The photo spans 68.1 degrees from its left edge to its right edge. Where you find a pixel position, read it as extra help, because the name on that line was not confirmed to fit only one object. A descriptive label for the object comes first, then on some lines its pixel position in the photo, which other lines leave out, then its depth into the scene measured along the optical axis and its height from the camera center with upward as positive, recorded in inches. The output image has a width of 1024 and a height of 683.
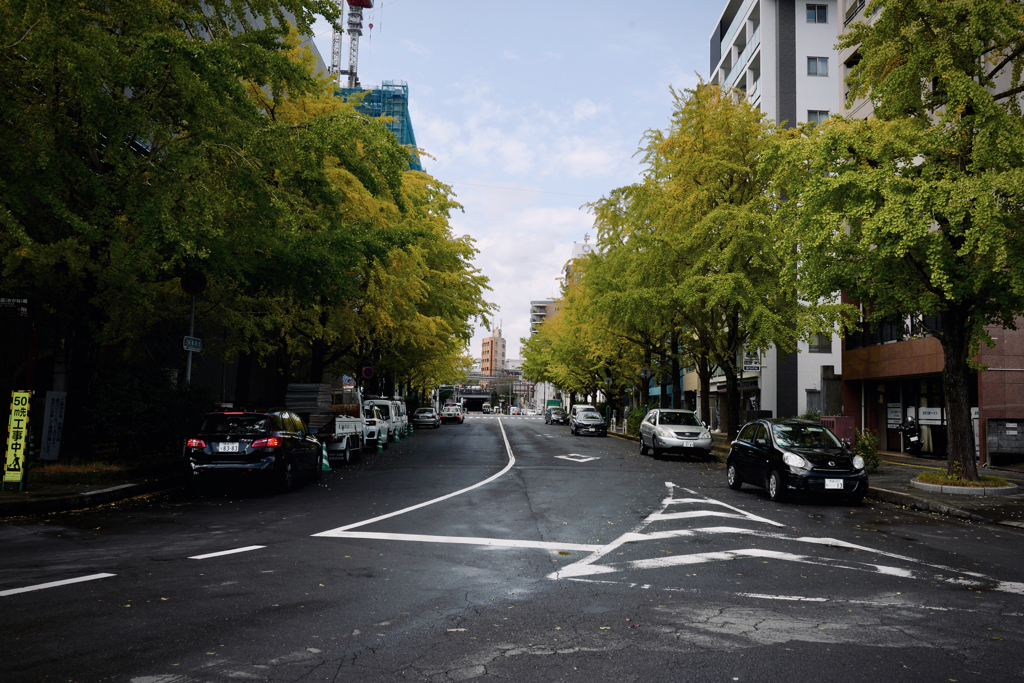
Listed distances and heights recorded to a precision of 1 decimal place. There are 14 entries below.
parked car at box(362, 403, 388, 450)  1041.5 -29.8
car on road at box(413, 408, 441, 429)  2185.0 -34.5
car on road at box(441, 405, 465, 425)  2901.1 -30.1
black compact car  519.2 -31.1
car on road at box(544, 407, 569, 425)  2915.8 -24.4
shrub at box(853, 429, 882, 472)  758.5 -30.4
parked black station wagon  527.8 -34.2
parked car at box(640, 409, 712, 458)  972.6 -24.7
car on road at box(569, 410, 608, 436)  1737.2 -28.0
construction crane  5001.5 +2492.9
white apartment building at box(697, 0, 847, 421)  1707.7 +760.6
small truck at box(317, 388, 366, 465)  818.2 -31.1
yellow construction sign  469.7 -26.9
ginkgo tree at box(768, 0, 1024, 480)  529.7 +170.6
